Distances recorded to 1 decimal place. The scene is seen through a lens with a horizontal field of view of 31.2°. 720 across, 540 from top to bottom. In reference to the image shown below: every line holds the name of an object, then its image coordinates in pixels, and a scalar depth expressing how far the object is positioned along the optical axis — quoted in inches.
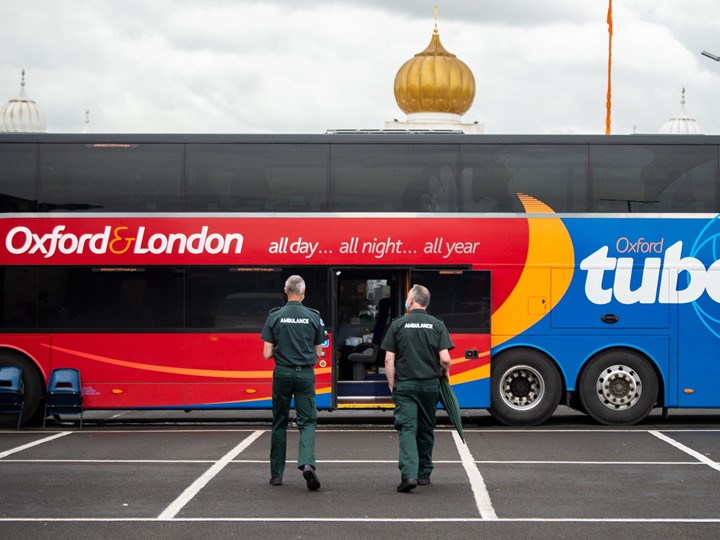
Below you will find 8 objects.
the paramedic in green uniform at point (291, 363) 418.0
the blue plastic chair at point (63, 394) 634.8
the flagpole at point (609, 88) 1571.1
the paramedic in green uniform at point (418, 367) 415.8
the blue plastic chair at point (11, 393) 634.8
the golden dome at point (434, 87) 2610.7
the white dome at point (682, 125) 3732.8
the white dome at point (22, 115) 3580.2
